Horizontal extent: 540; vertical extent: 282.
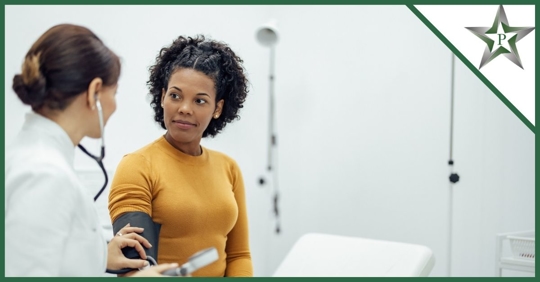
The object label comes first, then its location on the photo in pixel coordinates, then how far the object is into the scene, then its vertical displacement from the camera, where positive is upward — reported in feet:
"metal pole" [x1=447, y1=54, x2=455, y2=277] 8.98 -0.85
